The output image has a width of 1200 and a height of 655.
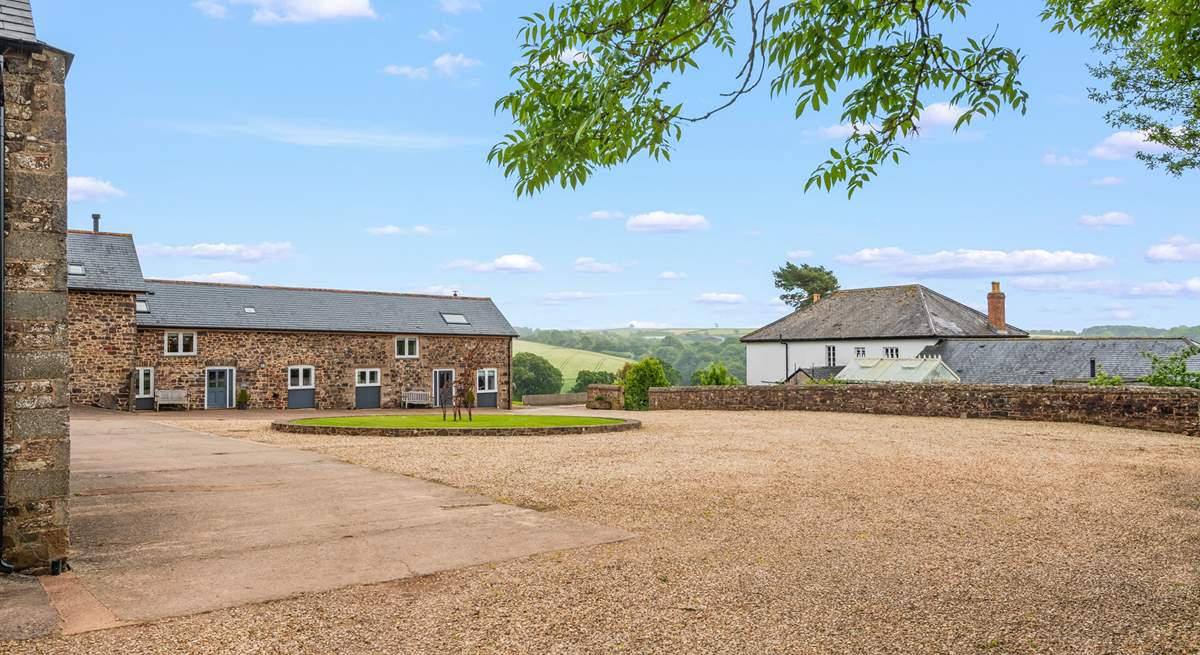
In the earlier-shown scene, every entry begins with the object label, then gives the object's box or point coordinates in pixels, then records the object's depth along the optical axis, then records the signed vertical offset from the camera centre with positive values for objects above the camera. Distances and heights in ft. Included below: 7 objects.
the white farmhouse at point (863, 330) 137.39 +5.11
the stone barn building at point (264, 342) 92.43 +3.09
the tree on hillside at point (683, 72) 17.76 +6.70
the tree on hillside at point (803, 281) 224.12 +21.77
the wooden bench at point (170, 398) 96.16 -3.66
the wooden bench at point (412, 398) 114.83 -4.92
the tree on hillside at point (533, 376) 225.76 -3.91
